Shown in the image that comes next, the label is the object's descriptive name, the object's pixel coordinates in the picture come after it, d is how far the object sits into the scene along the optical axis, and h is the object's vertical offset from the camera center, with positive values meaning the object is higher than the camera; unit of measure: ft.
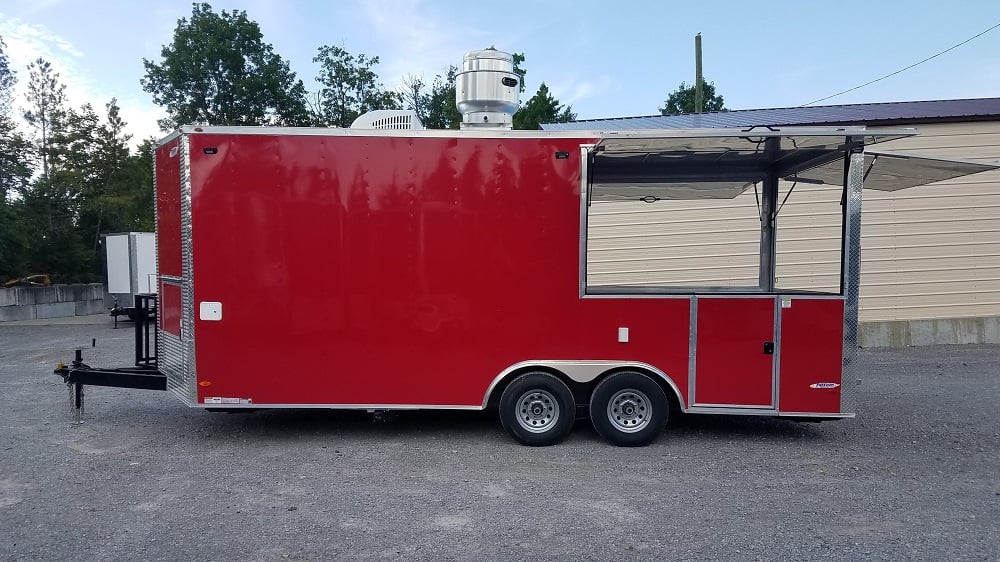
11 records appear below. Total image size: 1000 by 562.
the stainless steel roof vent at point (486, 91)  21.16 +5.43
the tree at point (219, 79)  98.68 +27.20
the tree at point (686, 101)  169.89 +42.46
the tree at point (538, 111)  91.09 +21.69
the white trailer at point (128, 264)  54.13 -0.81
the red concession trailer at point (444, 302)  18.75 -1.35
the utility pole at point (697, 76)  59.74 +17.32
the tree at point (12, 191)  57.21 +6.30
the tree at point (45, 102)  79.51 +19.02
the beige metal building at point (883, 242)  35.88 +0.88
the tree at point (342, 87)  105.70 +27.70
